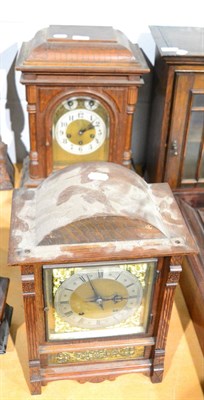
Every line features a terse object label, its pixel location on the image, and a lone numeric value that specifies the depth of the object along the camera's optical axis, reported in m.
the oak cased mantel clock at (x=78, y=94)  2.01
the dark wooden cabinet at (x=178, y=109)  1.98
